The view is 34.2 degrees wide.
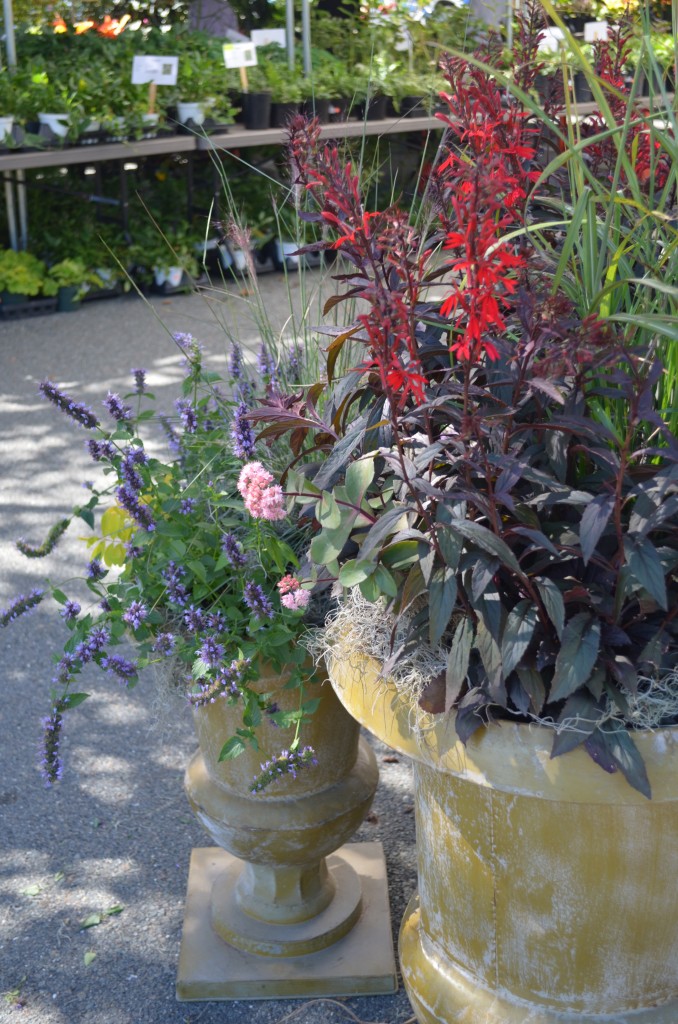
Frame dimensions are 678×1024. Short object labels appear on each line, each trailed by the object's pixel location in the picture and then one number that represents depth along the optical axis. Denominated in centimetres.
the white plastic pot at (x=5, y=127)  564
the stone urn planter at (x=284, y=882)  183
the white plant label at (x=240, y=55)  584
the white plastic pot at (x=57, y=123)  583
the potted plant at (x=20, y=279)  598
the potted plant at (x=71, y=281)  614
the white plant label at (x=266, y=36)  680
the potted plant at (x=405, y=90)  675
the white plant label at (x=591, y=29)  622
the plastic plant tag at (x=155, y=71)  590
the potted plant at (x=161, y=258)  639
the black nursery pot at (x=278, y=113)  657
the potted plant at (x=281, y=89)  653
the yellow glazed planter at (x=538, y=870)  130
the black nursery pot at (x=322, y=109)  659
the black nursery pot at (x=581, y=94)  607
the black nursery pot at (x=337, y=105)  682
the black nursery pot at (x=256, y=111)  646
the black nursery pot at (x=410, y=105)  705
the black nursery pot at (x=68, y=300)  620
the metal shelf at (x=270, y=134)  614
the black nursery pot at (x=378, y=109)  680
